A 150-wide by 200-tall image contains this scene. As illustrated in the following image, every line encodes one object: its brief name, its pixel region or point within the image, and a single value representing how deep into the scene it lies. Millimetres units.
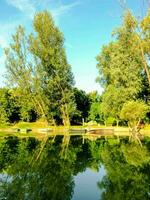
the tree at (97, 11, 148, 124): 30821
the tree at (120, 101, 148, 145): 29113
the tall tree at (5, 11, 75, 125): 36951
